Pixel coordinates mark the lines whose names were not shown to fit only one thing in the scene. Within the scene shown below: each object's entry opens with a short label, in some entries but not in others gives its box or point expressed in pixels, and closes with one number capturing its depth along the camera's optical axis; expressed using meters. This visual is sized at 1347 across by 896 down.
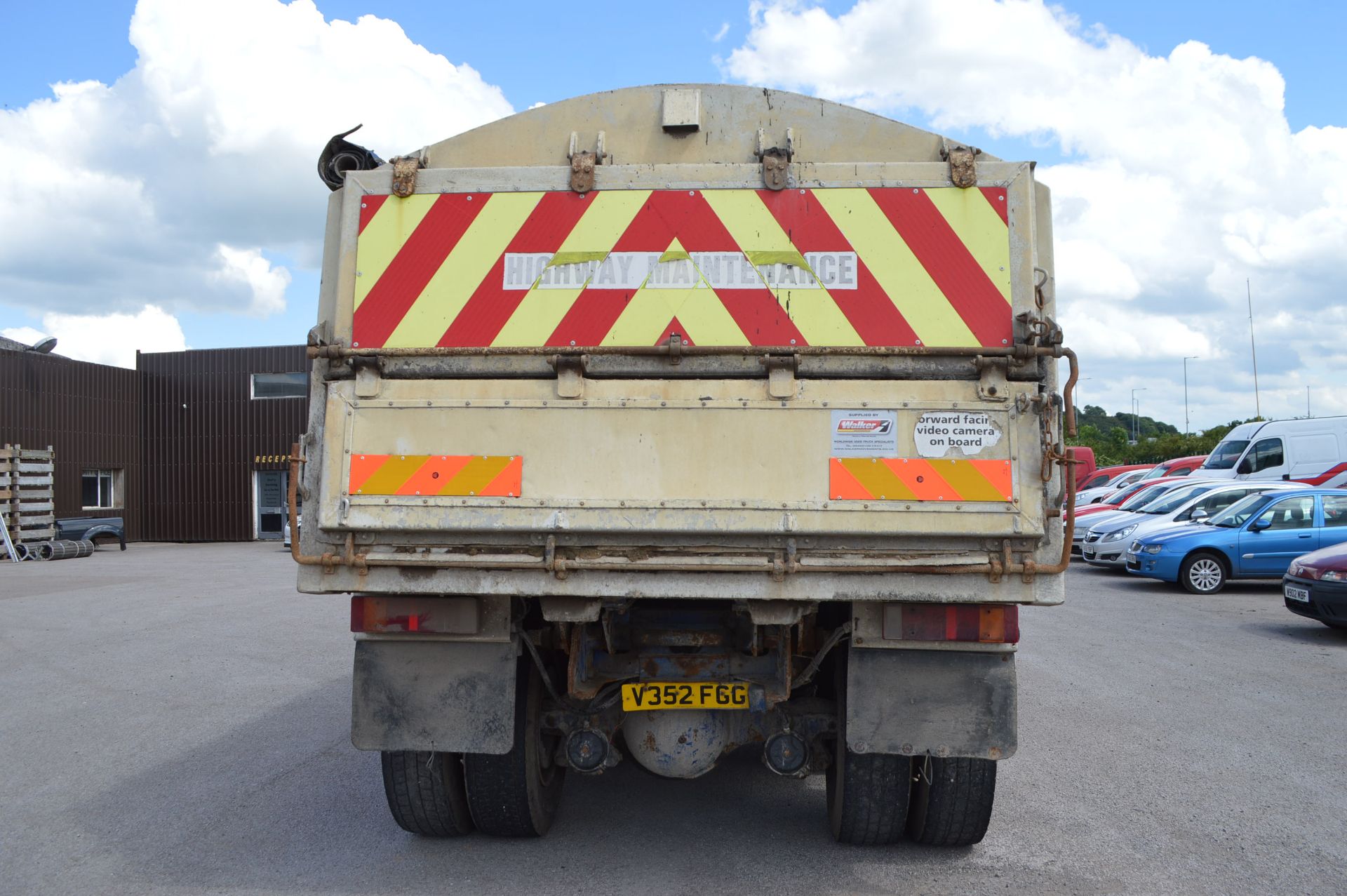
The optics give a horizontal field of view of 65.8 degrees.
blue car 14.70
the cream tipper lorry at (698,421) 3.74
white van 21.83
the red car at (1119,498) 22.16
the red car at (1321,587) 10.62
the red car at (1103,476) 31.88
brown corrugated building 33.94
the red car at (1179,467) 27.58
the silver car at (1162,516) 17.19
